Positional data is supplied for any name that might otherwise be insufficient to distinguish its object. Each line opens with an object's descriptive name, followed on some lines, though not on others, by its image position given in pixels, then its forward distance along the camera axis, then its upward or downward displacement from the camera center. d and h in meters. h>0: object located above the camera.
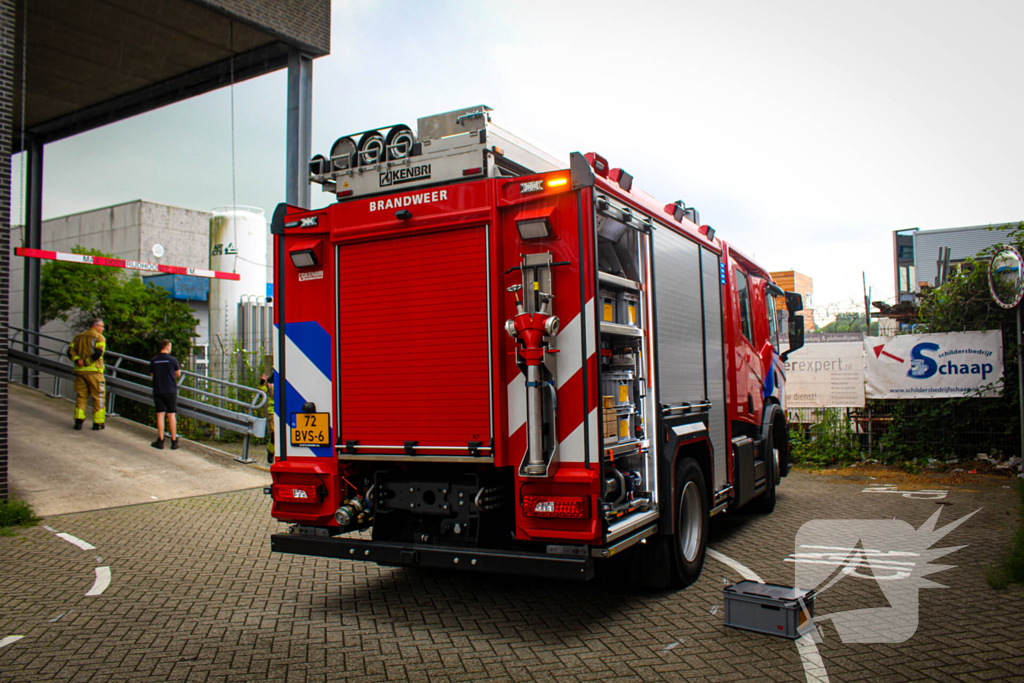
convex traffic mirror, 10.72 +1.36
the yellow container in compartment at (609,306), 4.93 +0.46
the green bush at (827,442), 13.48 -1.39
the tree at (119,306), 17.00 +1.81
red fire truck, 4.53 +0.07
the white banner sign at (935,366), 12.10 +0.03
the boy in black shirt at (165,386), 11.44 -0.10
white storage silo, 28.58 +4.95
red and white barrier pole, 11.41 +1.98
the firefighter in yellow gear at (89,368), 11.45 +0.20
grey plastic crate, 4.54 -1.53
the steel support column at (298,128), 13.10 +4.53
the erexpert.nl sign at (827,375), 13.32 -0.11
